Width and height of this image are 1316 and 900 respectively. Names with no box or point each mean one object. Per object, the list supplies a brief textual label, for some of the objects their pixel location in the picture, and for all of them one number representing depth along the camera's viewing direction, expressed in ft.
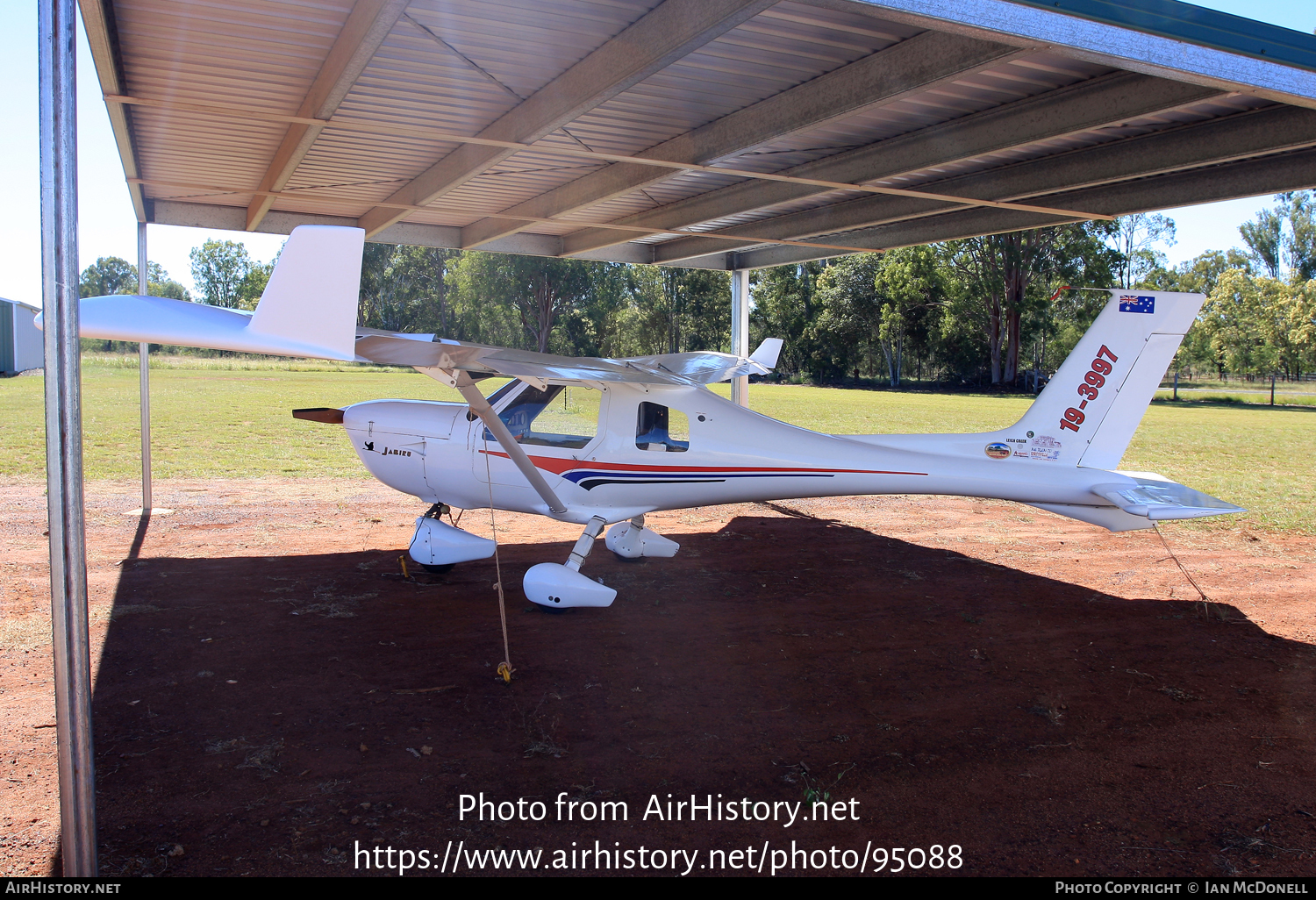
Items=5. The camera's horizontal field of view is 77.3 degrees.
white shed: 132.05
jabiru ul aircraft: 23.15
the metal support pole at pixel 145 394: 34.63
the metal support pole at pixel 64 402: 8.89
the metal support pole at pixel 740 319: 46.24
